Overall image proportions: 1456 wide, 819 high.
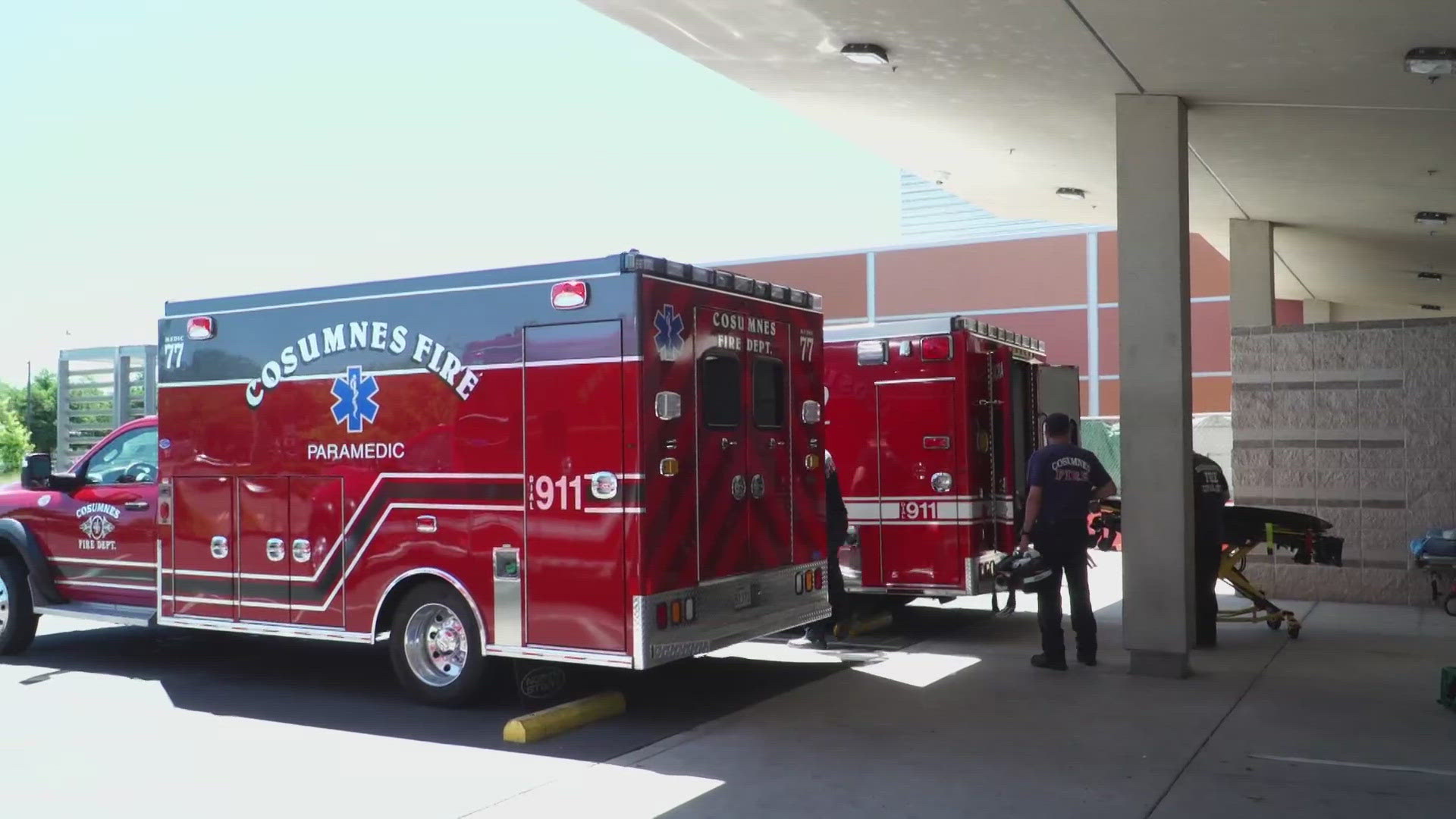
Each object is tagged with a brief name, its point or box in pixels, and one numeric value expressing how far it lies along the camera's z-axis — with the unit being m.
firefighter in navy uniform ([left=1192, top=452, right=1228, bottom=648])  10.81
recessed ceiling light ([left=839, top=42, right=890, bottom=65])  8.69
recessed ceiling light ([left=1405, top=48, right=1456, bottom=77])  8.17
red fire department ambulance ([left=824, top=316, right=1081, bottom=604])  11.13
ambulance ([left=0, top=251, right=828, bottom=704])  7.82
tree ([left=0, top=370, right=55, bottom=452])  48.28
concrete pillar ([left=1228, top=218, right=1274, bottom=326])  14.92
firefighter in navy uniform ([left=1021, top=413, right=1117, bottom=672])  9.64
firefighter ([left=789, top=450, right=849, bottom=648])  10.62
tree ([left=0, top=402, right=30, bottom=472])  48.44
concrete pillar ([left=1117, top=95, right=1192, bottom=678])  9.20
